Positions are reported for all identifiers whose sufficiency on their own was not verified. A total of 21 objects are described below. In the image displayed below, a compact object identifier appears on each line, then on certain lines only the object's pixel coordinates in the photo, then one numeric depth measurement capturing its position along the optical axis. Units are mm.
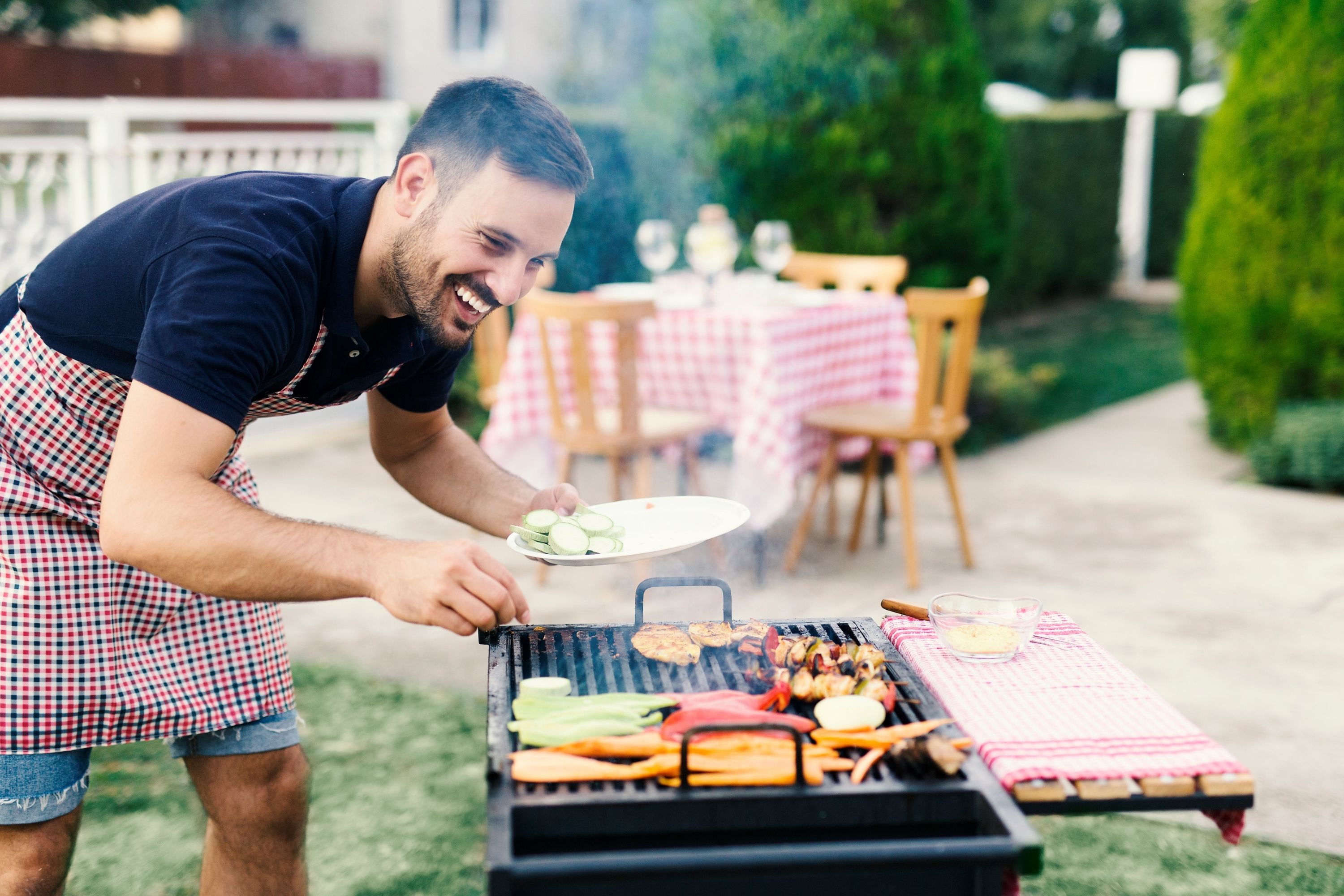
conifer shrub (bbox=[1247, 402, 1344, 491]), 6285
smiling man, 1600
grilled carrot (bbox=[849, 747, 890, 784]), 1537
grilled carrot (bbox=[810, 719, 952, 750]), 1633
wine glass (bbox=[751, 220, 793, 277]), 5742
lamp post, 14820
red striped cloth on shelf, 1579
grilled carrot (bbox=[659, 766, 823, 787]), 1512
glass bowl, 1944
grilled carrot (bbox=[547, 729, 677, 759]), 1586
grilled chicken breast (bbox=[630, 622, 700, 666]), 1918
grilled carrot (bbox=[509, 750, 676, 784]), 1511
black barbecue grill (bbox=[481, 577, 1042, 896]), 1360
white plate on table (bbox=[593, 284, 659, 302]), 5590
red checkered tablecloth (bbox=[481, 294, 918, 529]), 4867
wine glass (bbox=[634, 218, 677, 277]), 5633
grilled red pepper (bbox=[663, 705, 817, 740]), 1639
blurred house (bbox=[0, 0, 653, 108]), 16984
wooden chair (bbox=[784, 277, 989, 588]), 4824
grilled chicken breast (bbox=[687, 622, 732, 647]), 1979
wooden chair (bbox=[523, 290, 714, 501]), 4695
